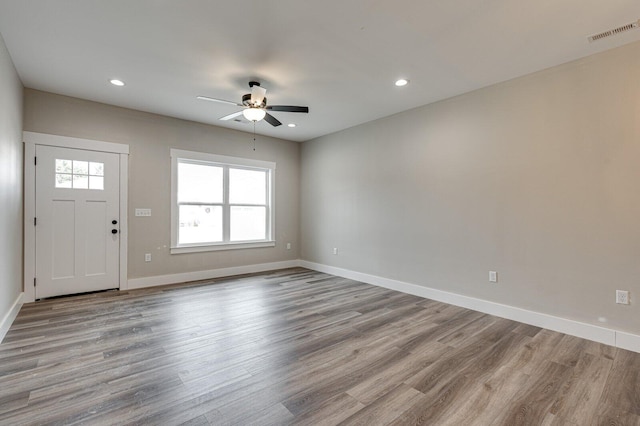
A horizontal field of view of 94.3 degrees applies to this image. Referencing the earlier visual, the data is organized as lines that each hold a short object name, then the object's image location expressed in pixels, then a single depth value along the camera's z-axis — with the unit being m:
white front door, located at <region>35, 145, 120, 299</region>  3.99
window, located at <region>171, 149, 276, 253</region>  5.19
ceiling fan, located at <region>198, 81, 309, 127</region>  3.45
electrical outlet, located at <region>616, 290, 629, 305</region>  2.74
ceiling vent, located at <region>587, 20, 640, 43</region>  2.44
